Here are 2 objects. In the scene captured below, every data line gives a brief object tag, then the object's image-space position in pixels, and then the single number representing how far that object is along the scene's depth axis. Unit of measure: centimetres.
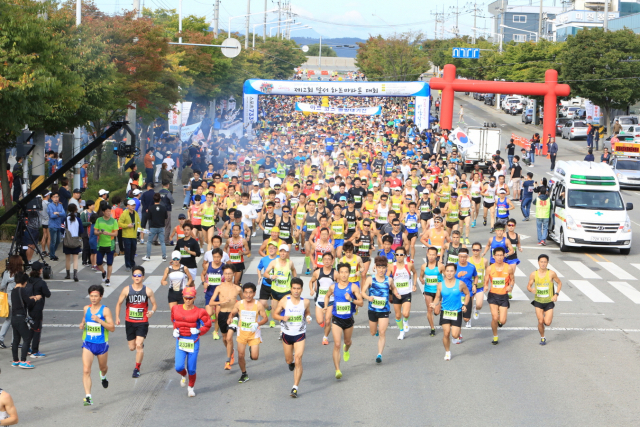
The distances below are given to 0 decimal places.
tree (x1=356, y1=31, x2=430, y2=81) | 8606
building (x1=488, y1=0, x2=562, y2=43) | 15988
